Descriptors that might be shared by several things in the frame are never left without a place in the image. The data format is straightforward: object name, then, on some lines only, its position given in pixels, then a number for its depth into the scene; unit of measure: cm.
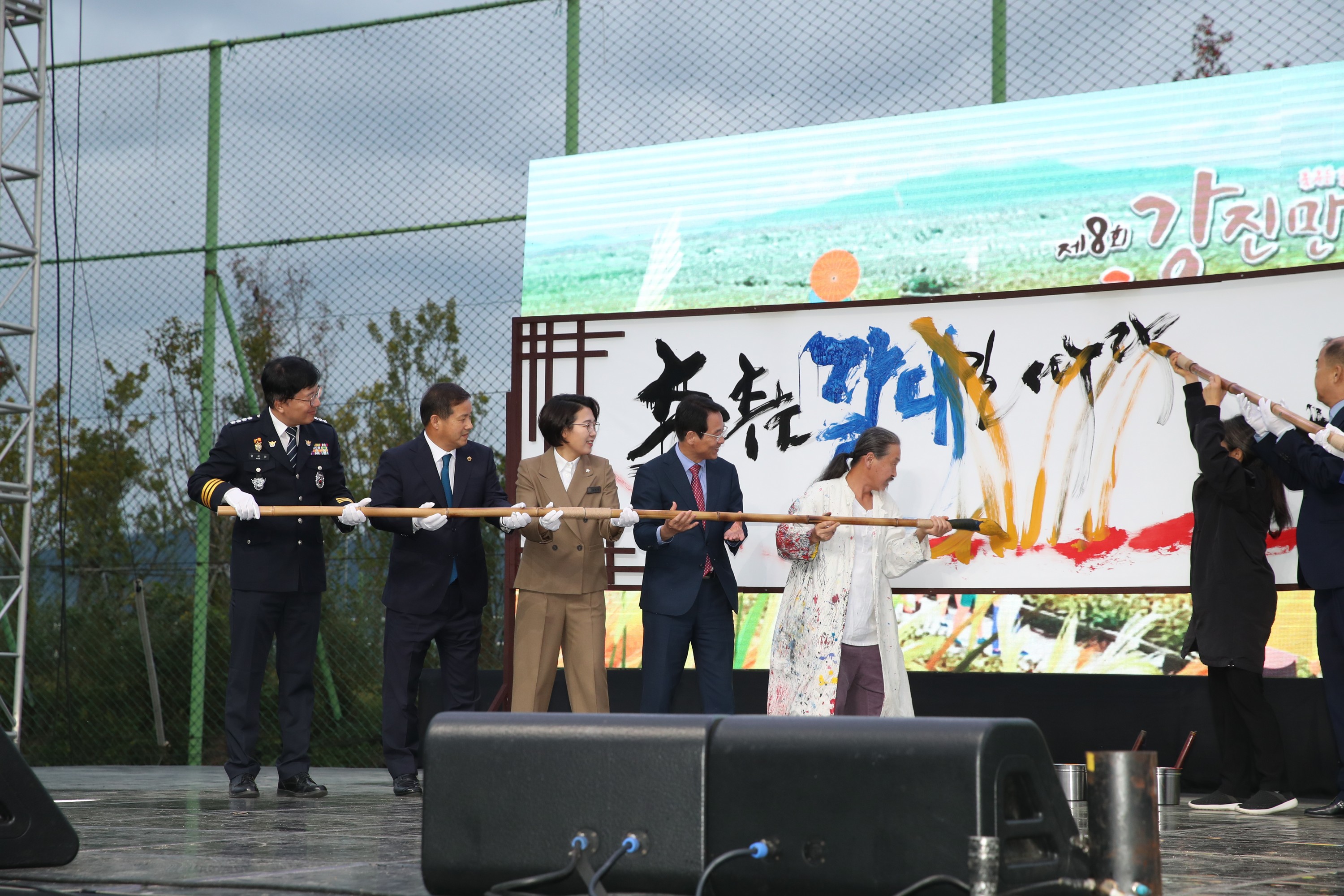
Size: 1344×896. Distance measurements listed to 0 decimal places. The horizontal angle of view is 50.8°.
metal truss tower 791
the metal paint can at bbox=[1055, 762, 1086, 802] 548
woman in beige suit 553
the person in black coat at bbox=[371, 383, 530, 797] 553
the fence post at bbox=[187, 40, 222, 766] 815
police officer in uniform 551
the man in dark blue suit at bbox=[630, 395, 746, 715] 546
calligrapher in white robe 536
